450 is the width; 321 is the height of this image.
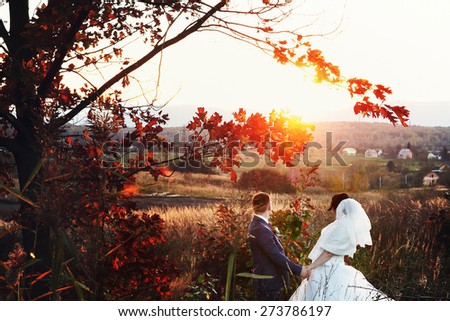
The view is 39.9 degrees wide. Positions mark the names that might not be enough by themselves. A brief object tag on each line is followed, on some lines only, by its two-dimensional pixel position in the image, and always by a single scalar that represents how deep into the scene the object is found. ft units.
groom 19.58
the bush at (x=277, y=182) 73.83
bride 21.42
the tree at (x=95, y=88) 18.97
